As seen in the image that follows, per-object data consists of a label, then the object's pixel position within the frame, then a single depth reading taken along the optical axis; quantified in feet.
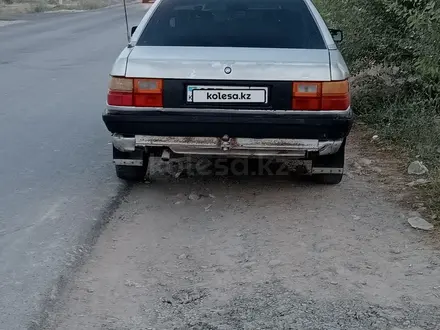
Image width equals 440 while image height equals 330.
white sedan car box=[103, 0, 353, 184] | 16.30
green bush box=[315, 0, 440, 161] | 21.21
